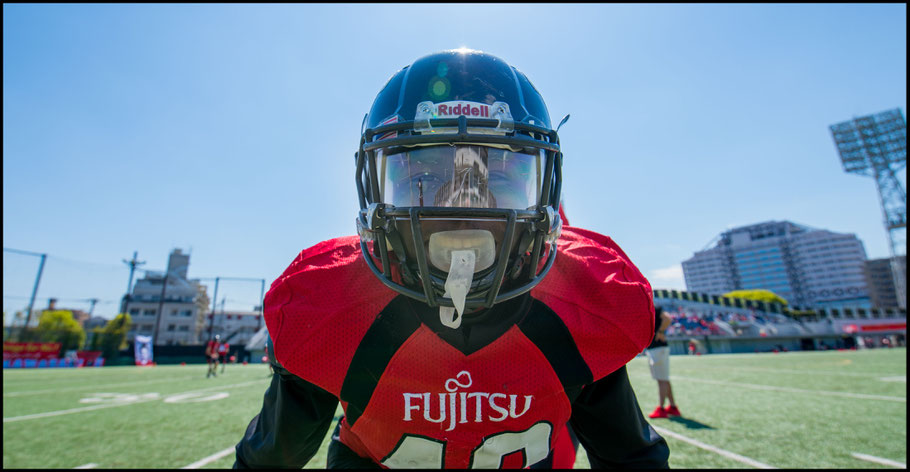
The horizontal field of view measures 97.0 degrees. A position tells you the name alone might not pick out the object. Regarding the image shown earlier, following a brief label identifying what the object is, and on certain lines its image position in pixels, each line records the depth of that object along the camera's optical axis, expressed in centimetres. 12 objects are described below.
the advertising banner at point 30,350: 2290
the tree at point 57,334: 2534
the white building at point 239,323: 5450
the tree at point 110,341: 2556
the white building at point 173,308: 4697
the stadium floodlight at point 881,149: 3556
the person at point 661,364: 528
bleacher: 3086
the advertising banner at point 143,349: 2336
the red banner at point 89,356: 2438
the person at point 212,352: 1396
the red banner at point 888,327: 3274
